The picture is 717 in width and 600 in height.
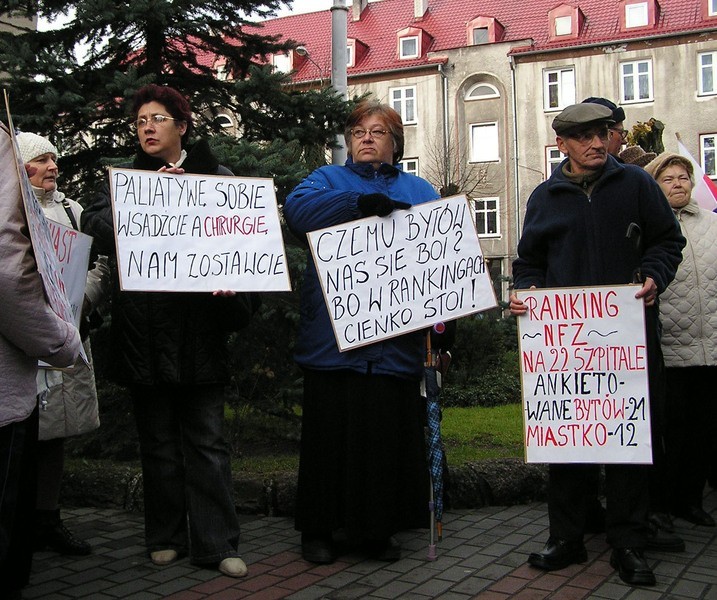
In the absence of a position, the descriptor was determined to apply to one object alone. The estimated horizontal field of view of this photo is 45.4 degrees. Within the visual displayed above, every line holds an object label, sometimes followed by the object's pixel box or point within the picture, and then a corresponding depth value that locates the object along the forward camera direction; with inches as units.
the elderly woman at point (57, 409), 167.8
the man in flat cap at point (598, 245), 160.7
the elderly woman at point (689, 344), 190.2
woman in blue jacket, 167.0
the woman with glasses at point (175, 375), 161.3
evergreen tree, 228.4
